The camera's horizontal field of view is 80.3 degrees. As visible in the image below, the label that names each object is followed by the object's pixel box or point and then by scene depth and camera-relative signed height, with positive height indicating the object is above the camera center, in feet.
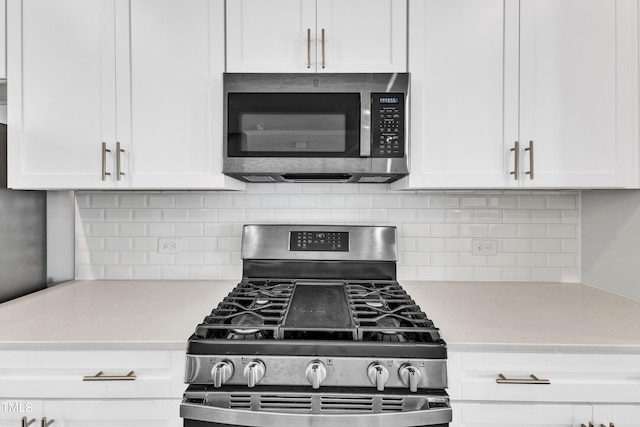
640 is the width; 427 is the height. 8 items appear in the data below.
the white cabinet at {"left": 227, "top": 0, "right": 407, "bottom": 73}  5.06 +2.36
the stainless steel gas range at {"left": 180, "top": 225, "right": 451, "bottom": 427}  3.44 -1.51
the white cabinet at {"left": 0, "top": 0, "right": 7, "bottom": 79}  5.09 +2.32
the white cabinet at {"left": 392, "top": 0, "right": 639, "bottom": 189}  4.99 +1.63
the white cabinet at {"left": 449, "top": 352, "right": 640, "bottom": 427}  3.74 -1.76
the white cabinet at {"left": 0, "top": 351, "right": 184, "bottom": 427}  3.79 -1.78
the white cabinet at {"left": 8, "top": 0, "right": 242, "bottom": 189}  5.07 +1.64
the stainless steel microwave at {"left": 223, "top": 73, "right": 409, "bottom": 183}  4.95 +1.16
